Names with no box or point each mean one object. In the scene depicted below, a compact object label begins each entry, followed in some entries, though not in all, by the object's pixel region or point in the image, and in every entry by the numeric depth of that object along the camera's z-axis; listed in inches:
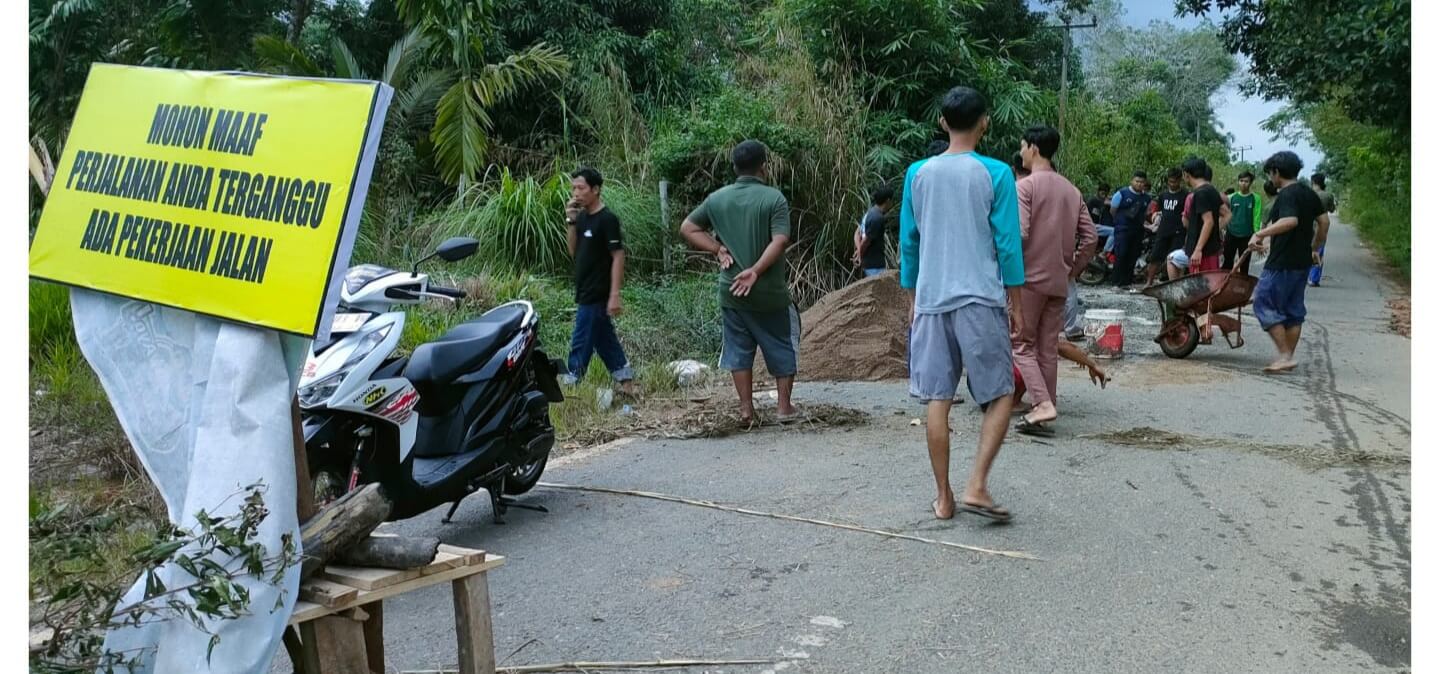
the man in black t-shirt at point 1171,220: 632.4
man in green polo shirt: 281.7
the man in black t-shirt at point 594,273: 327.3
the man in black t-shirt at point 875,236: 466.7
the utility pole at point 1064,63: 959.3
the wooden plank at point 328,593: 112.4
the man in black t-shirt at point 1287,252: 380.2
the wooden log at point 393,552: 119.8
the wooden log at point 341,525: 115.3
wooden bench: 113.7
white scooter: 185.8
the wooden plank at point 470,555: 126.3
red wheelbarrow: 408.2
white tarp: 107.7
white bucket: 419.2
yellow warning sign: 110.7
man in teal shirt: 206.7
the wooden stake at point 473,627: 127.4
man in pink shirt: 282.0
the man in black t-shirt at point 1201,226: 509.4
